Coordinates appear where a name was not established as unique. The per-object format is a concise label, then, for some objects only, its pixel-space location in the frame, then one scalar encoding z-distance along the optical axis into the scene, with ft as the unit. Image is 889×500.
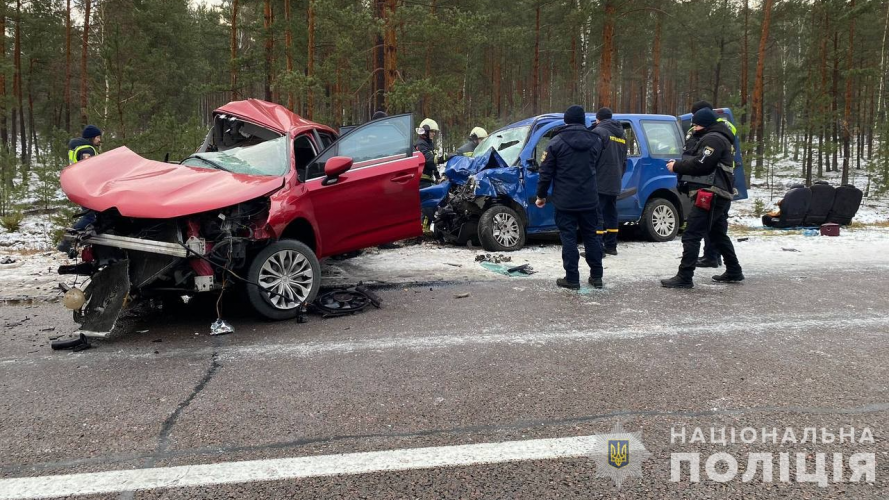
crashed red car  14.14
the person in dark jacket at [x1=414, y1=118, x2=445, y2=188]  31.60
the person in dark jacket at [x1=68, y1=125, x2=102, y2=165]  26.02
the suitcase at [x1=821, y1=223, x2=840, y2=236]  33.88
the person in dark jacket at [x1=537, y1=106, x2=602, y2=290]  19.94
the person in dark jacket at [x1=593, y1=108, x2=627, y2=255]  25.66
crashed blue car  27.94
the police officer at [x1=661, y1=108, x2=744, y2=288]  19.99
